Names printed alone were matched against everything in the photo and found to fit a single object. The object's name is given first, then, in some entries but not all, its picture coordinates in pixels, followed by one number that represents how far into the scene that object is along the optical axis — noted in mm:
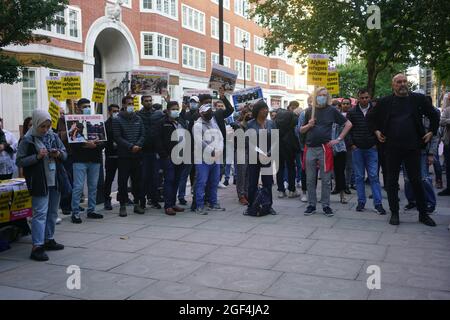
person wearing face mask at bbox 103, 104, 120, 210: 9359
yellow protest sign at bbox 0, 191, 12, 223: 6353
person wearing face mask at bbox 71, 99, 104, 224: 8312
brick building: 23828
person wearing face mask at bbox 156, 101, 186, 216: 8859
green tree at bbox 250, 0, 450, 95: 16797
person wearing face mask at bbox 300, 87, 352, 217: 8297
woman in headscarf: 5973
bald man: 7418
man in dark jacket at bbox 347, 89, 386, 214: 8484
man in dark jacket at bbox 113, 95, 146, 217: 8773
